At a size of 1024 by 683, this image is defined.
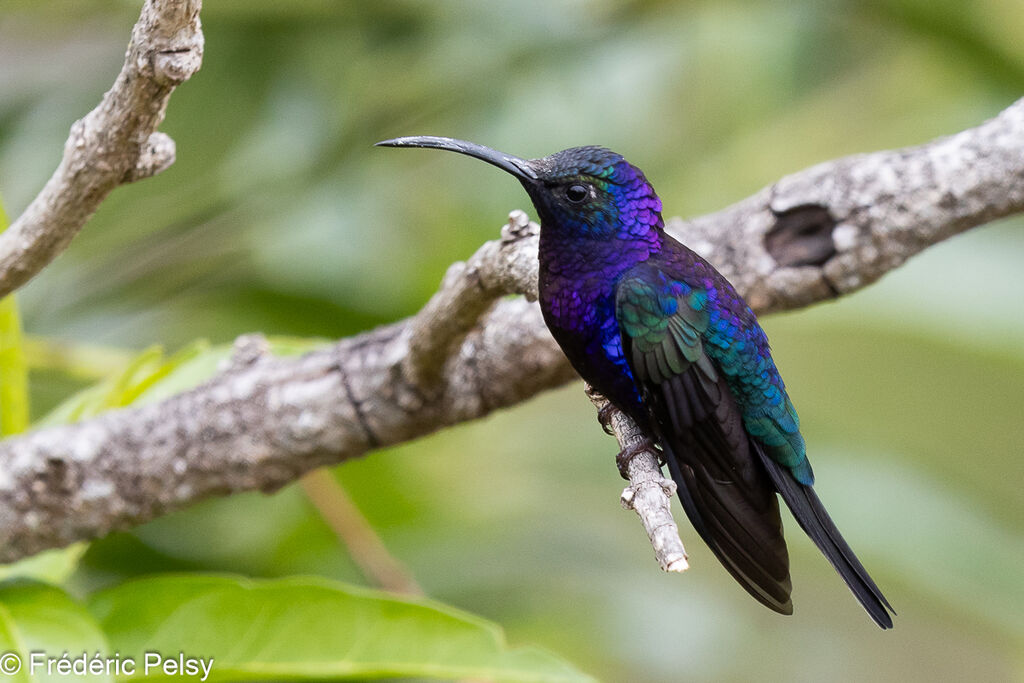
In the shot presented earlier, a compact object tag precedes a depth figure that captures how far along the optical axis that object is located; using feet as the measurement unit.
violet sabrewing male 7.83
